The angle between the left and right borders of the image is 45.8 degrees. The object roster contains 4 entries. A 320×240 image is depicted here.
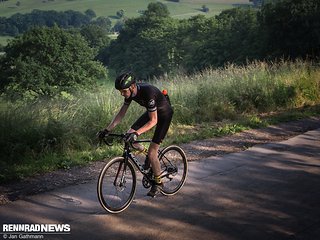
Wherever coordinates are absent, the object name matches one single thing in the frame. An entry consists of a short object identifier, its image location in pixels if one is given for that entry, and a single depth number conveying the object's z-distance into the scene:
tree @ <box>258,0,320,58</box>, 30.64
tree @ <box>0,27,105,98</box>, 38.81
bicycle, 5.16
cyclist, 5.17
